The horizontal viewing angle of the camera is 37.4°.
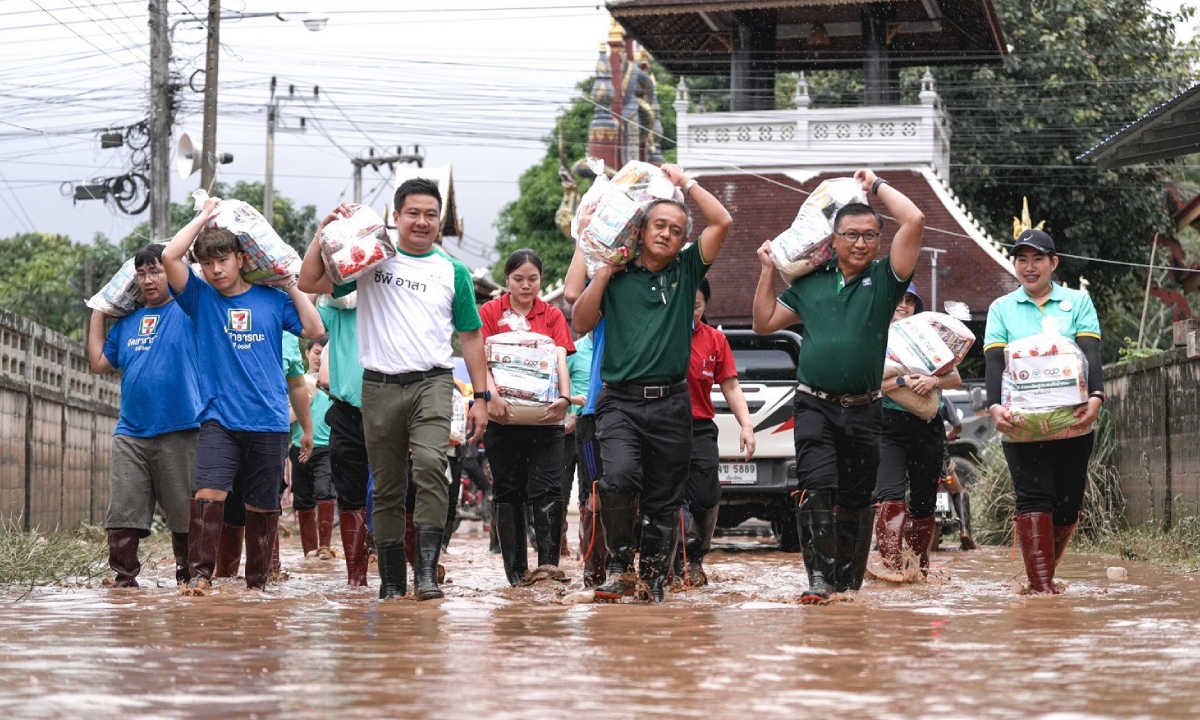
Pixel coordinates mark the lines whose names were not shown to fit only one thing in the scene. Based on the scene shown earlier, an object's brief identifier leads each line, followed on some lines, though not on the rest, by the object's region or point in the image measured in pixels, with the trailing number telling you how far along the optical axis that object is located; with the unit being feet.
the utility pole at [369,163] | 183.42
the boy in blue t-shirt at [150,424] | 30.78
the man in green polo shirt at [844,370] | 25.80
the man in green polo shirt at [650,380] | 25.50
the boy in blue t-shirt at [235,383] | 28.40
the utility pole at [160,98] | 87.76
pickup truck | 43.98
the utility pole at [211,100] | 84.69
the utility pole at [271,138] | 129.70
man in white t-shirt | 26.32
